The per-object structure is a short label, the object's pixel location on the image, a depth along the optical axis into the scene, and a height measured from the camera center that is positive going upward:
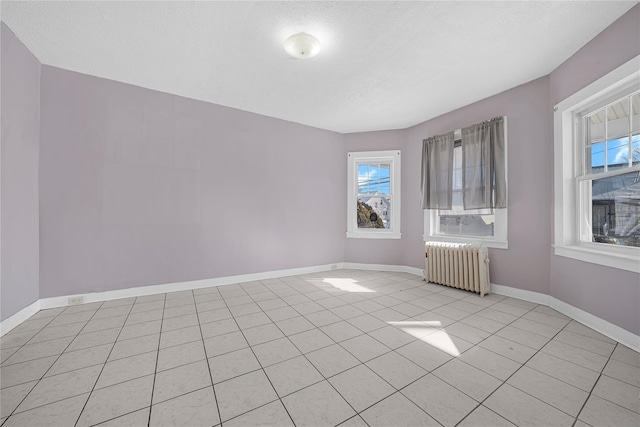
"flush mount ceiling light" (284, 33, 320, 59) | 2.26 +1.62
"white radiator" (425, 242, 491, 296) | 3.36 -0.77
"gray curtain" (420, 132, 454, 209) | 3.94 +0.72
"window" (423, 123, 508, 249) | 3.42 -0.12
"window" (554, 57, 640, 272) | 2.16 +0.42
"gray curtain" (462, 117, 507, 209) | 3.30 +0.69
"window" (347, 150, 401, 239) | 4.80 +0.38
